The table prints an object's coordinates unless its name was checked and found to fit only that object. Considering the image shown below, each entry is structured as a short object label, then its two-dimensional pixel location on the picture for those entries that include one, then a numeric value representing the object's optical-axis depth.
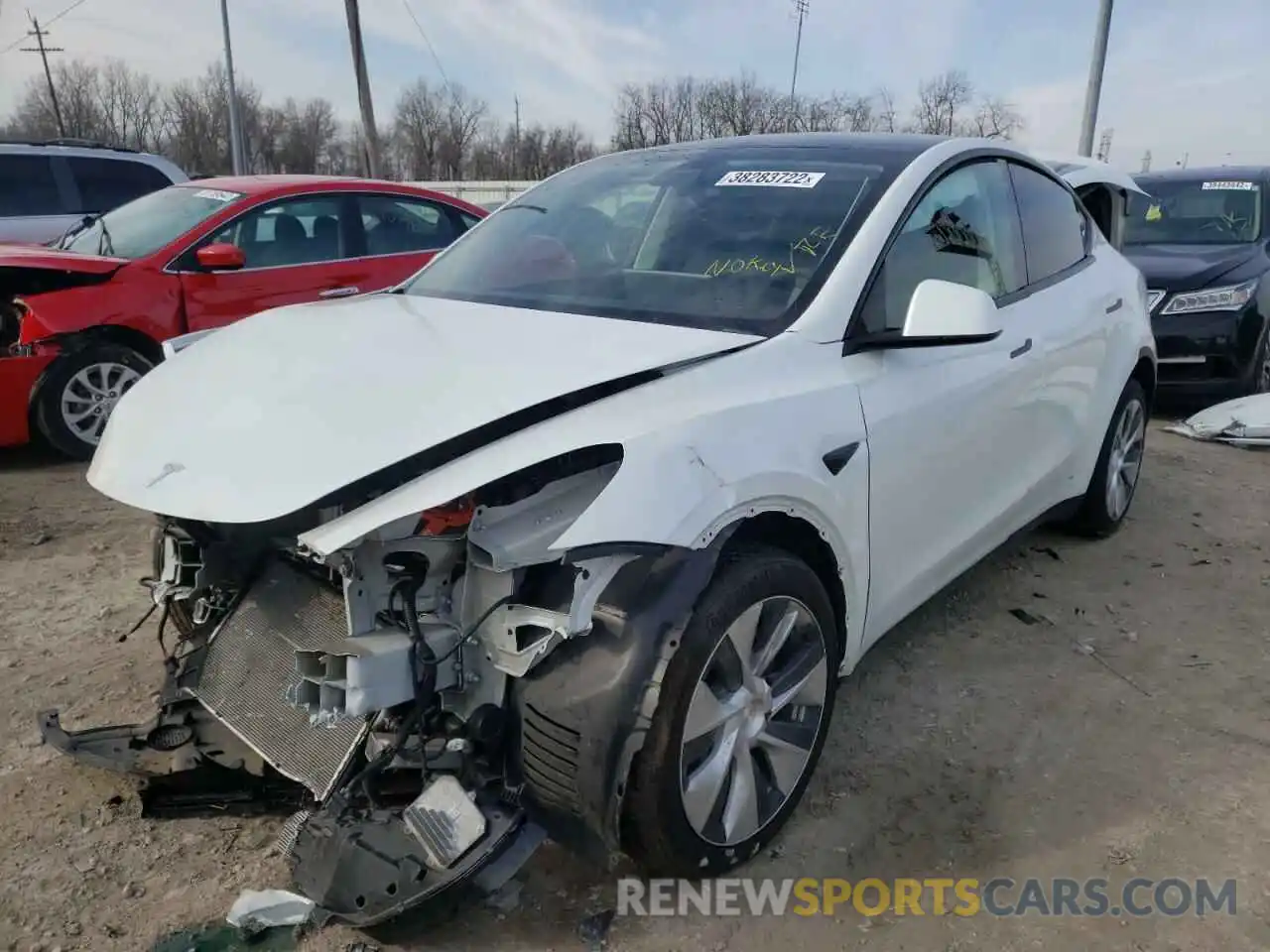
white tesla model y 2.07
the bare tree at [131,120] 65.38
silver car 8.63
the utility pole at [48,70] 51.46
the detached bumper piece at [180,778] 2.55
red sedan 5.70
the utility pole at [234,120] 25.22
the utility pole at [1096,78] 13.57
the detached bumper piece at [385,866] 2.04
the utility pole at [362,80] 21.41
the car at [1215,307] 7.23
